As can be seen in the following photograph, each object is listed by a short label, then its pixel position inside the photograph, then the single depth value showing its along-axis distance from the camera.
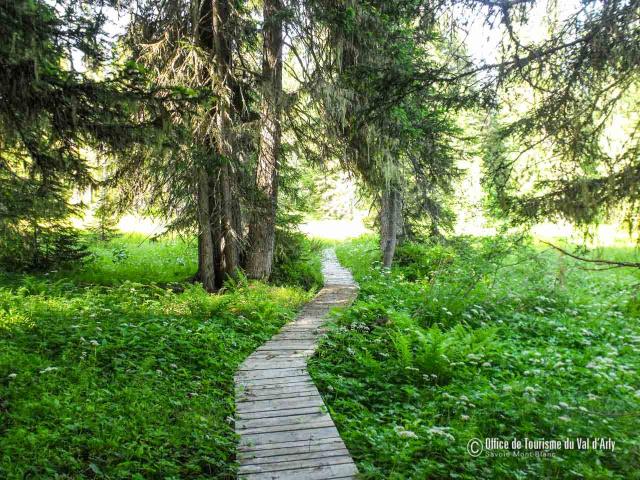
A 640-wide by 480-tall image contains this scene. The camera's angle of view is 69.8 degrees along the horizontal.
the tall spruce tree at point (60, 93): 4.10
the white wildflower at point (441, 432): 4.53
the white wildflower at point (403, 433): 4.51
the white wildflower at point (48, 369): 5.41
